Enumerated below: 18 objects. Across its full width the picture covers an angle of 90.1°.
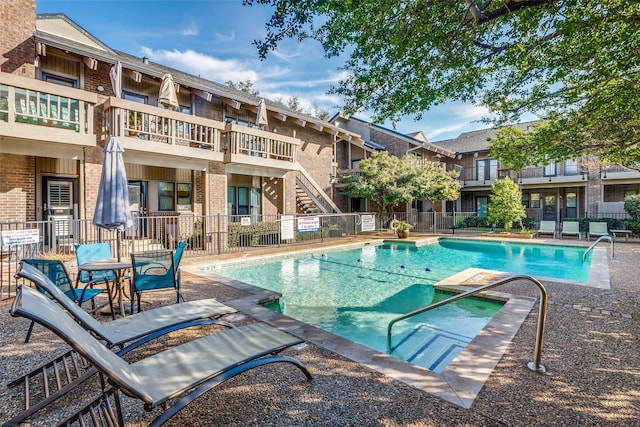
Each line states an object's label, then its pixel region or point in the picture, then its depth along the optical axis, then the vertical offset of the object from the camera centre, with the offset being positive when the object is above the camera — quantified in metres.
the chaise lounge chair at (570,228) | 18.01 -1.15
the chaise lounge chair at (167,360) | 1.81 -1.28
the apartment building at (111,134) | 9.14 +2.62
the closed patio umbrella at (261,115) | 14.91 +4.45
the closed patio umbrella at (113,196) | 5.72 +0.27
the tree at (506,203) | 18.97 +0.31
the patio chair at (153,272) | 5.20 -1.07
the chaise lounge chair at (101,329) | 2.73 -1.29
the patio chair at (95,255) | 5.73 -0.83
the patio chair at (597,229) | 17.46 -1.20
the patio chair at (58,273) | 4.41 -0.88
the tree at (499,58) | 4.61 +2.58
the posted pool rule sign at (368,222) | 19.39 -0.80
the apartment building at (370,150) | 23.47 +4.66
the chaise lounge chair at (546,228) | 18.75 -1.18
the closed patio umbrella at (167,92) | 11.32 +4.22
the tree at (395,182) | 19.61 +1.73
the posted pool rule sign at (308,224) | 15.34 -0.70
